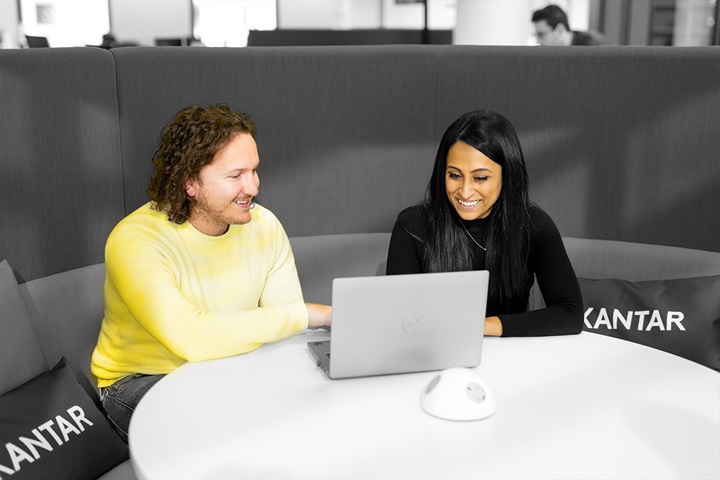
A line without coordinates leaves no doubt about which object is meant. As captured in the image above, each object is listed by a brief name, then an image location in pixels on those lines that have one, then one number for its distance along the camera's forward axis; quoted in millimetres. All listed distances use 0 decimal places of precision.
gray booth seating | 2486
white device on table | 1423
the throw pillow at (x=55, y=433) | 1691
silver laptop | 1507
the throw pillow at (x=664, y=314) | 2480
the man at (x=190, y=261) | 1801
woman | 2180
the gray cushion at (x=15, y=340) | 1841
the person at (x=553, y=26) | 5523
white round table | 1277
